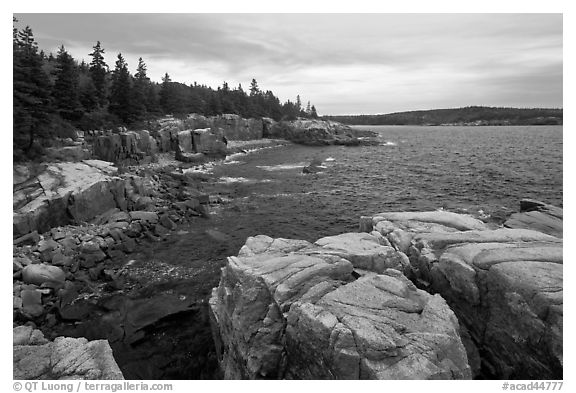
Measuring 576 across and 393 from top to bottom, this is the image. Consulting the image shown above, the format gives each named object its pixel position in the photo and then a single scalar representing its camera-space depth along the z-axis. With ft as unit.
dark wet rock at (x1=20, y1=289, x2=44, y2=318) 46.62
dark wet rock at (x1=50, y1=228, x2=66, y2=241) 66.62
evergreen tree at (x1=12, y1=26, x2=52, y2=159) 81.92
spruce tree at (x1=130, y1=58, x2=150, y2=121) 184.14
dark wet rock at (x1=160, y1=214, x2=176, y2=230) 82.07
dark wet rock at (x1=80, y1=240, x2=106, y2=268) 61.41
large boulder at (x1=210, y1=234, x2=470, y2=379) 24.49
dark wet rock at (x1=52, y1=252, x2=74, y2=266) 58.92
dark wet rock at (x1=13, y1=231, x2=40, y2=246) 61.87
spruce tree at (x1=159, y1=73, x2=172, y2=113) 240.73
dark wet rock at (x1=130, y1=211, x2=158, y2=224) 80.69
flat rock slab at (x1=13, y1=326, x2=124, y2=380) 24.49
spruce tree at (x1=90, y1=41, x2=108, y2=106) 182.60
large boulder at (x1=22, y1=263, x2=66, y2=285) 52.75
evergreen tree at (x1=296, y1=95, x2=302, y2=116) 573.04
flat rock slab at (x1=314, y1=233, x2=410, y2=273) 38.65
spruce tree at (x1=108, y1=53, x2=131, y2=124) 180.45
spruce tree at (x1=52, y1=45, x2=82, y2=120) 134.72
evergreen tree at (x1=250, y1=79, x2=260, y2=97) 447.01
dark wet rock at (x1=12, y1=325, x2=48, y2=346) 28.39
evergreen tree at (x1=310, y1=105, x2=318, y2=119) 559.79
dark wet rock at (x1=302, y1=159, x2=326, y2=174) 166.49
